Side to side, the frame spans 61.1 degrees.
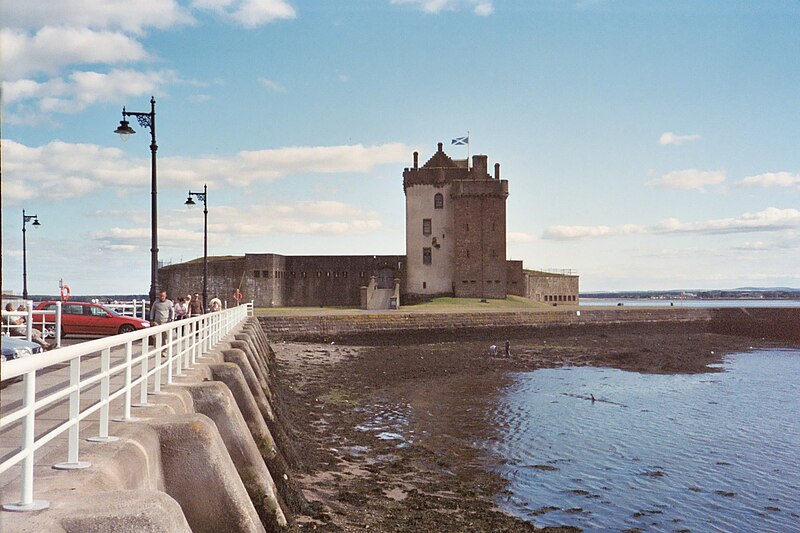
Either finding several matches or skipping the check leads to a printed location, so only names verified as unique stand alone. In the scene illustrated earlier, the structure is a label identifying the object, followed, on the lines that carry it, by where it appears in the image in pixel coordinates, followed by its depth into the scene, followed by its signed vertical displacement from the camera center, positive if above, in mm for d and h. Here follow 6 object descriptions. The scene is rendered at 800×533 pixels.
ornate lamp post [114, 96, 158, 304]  17391 +2166
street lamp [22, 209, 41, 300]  34531 +548
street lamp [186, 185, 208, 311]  28750 +3429
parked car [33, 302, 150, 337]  20953 -1221
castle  60625 +1643
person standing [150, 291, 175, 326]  16000 -717
